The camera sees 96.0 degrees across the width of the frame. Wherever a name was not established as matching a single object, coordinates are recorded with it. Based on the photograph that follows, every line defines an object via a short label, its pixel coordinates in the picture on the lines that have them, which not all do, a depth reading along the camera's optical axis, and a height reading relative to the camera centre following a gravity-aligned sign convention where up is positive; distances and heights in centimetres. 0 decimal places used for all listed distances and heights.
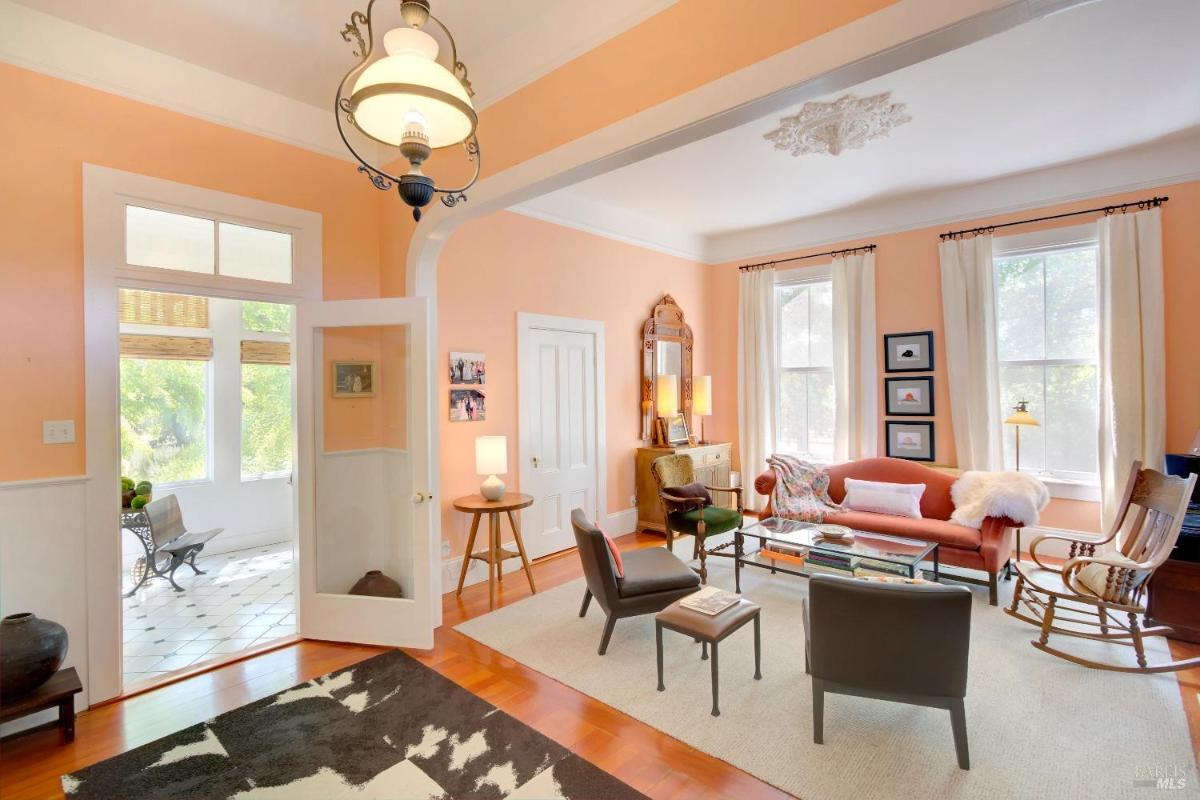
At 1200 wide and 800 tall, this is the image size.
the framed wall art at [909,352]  524 +46
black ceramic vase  228 -103
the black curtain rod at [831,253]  558 +158
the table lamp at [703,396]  618 +6
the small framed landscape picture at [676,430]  599 -31
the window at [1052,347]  460 +43
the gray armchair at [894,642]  213 -99
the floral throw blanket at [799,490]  480 -83
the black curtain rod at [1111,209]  418 +150
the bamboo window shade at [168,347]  485 +59
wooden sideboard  562 -80
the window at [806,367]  601 +38
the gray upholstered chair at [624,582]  307 -105
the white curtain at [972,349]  488 +44
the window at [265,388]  549 +23
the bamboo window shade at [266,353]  545 +59
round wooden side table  379 -88
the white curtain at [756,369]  625 +38
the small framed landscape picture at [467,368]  420 +30
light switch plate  260 -9
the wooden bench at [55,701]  228 -123
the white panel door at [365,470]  328 -39
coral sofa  389 -99
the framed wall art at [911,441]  525 -42
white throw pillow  454 -86
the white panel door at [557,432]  477 -25
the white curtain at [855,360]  555 +41
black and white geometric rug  211 -148
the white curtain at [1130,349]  414 +35
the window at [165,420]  498 -8
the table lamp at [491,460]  397 -40
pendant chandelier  152 +90
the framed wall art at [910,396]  525 +2
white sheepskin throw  396 -77
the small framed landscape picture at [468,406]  421 +0
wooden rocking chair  281 -100
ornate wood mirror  593 +55
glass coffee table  349 -102
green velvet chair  437 -97
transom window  288 +94
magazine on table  269 -102
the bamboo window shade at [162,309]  484 +94
